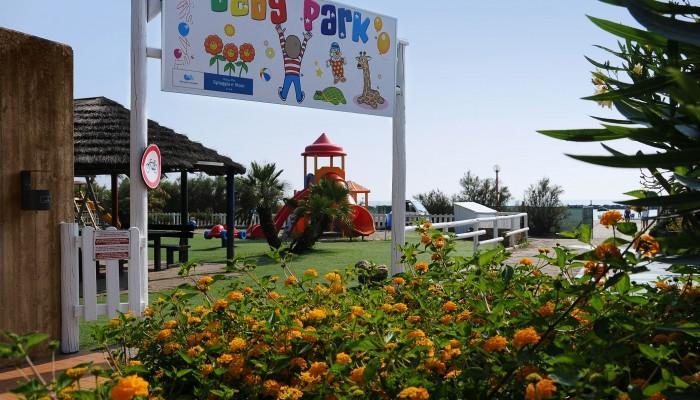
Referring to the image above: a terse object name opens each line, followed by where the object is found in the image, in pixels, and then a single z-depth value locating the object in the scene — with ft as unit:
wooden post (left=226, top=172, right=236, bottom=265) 38.65
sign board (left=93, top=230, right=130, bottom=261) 17.49
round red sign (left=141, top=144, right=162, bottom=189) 19.52
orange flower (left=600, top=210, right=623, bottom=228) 6.39
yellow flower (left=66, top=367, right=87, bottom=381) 4.92
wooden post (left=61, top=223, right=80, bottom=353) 16.67
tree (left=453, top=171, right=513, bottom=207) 94.79
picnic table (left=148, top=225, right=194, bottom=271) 36.55
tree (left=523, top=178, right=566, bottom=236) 73.92
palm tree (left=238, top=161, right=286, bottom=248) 49.60
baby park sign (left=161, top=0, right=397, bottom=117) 20.95
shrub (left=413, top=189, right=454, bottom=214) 90.89
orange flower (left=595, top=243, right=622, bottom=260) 5.36
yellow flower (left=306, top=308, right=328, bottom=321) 7.13
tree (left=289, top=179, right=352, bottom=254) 47.65
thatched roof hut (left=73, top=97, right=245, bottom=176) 34.45
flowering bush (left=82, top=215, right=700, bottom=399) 5.29
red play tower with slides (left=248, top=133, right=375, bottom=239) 62.18
